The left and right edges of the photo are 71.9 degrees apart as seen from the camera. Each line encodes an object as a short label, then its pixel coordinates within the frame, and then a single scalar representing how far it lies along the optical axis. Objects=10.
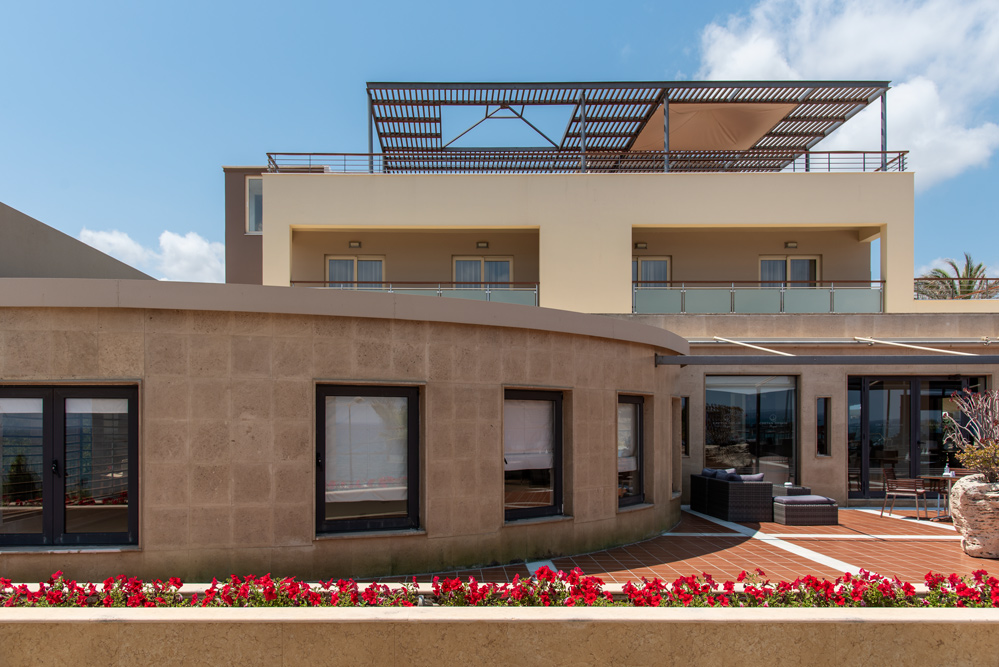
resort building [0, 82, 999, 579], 7.29
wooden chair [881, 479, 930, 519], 13.51
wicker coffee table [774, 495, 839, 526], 12.55
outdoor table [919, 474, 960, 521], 13.32
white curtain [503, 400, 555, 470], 9.15
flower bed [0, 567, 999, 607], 5.39
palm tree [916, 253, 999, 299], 19.06
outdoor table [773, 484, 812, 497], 13.66
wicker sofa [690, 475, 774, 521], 12.88
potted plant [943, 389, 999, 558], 10.00
